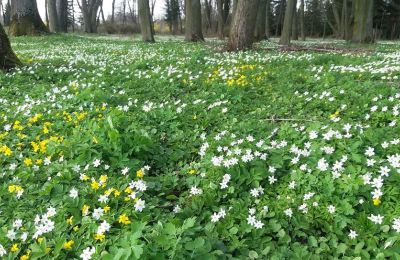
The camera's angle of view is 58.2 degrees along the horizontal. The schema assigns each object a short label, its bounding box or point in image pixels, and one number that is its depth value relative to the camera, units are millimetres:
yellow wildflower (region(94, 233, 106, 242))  2361
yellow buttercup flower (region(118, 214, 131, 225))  2500
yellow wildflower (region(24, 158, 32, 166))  3421
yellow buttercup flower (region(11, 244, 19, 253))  2414
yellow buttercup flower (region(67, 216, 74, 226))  2593
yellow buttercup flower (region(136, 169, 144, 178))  3002
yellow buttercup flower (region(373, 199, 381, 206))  2651
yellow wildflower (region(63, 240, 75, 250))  2381
